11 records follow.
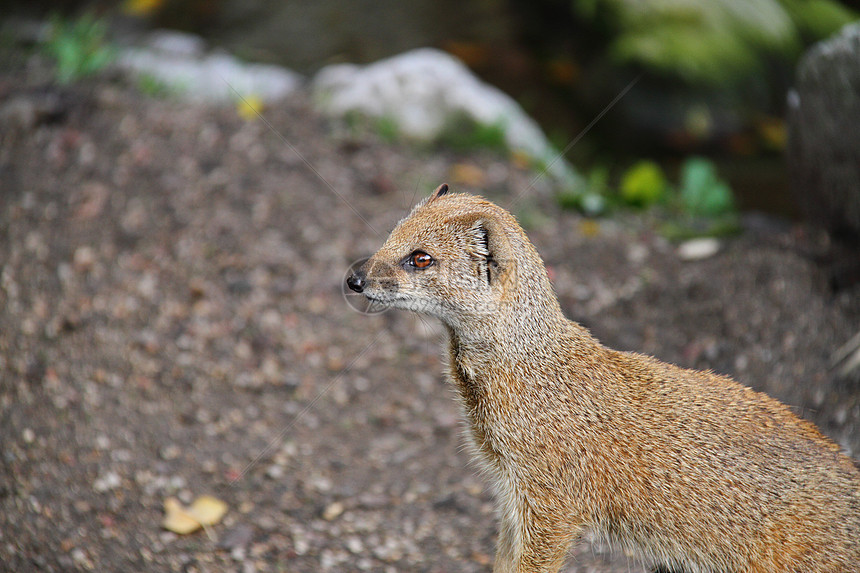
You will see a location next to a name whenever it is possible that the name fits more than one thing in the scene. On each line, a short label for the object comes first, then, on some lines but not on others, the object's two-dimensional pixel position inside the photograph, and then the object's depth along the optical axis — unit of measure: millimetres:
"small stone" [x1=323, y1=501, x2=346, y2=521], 8555
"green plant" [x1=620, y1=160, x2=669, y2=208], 13734
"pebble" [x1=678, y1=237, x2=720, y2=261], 11766
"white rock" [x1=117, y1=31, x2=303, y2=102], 15070
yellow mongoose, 6273
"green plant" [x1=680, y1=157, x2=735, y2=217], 13375
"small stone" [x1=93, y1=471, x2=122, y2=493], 8281
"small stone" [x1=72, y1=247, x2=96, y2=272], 10719
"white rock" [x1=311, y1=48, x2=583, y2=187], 14742
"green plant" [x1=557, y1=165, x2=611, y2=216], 13469
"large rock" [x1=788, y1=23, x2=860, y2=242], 9453
